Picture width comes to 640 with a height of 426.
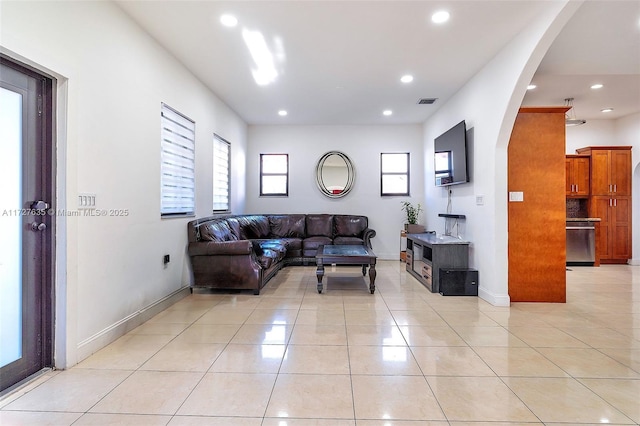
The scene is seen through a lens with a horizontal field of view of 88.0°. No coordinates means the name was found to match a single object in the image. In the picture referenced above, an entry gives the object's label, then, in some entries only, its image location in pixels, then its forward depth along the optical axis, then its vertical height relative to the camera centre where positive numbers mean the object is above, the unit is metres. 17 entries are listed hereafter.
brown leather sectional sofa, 4.17 -0.46
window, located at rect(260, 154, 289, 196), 7.32 +0.88
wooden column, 3.88 +0.12
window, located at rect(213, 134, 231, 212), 5.36 +0.70
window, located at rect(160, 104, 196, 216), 3.70 +0.60
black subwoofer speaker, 4.23 -0.88
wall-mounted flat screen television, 4.54 +0.86
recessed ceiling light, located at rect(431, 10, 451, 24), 2.98 +1.80
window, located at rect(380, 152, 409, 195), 7.26 +0.89
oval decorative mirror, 7.21 +0.87
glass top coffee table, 4.28 -0.60
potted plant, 6.63 -0.08
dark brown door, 2.01 -0.05
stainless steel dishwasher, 6.39 -0.56
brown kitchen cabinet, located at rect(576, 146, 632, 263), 6.46 +0.31
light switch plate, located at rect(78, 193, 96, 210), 2.44 +0.10
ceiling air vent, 5.45 +1.88
